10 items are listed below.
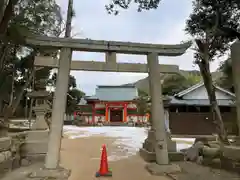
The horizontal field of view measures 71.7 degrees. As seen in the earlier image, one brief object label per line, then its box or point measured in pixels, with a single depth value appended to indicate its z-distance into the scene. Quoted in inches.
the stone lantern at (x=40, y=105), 236.0
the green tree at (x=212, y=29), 224.9
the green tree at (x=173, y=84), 1014.4
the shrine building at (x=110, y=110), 1097.0
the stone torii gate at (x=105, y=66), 173.5
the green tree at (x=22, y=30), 297.4
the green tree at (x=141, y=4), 202.2
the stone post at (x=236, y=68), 150.2
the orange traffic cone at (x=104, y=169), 171.9
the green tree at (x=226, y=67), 294.3
